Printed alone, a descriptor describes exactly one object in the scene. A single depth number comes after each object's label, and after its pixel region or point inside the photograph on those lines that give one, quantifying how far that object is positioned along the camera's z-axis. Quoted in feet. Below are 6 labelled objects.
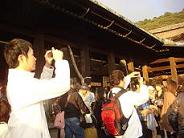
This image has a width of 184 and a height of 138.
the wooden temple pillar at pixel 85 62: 14.41
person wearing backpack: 7.37
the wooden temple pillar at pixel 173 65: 23.14
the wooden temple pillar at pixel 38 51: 11.46
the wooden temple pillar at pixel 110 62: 17.22
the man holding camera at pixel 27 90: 4.02
